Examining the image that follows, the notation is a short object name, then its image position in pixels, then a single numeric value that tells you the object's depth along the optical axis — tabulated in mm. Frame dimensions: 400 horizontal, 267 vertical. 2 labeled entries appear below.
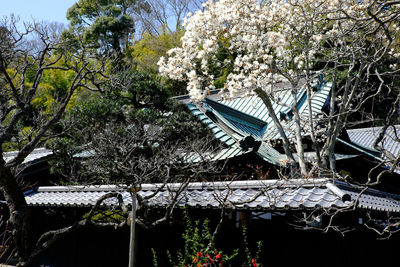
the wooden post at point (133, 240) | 6513
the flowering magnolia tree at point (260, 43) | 9055
